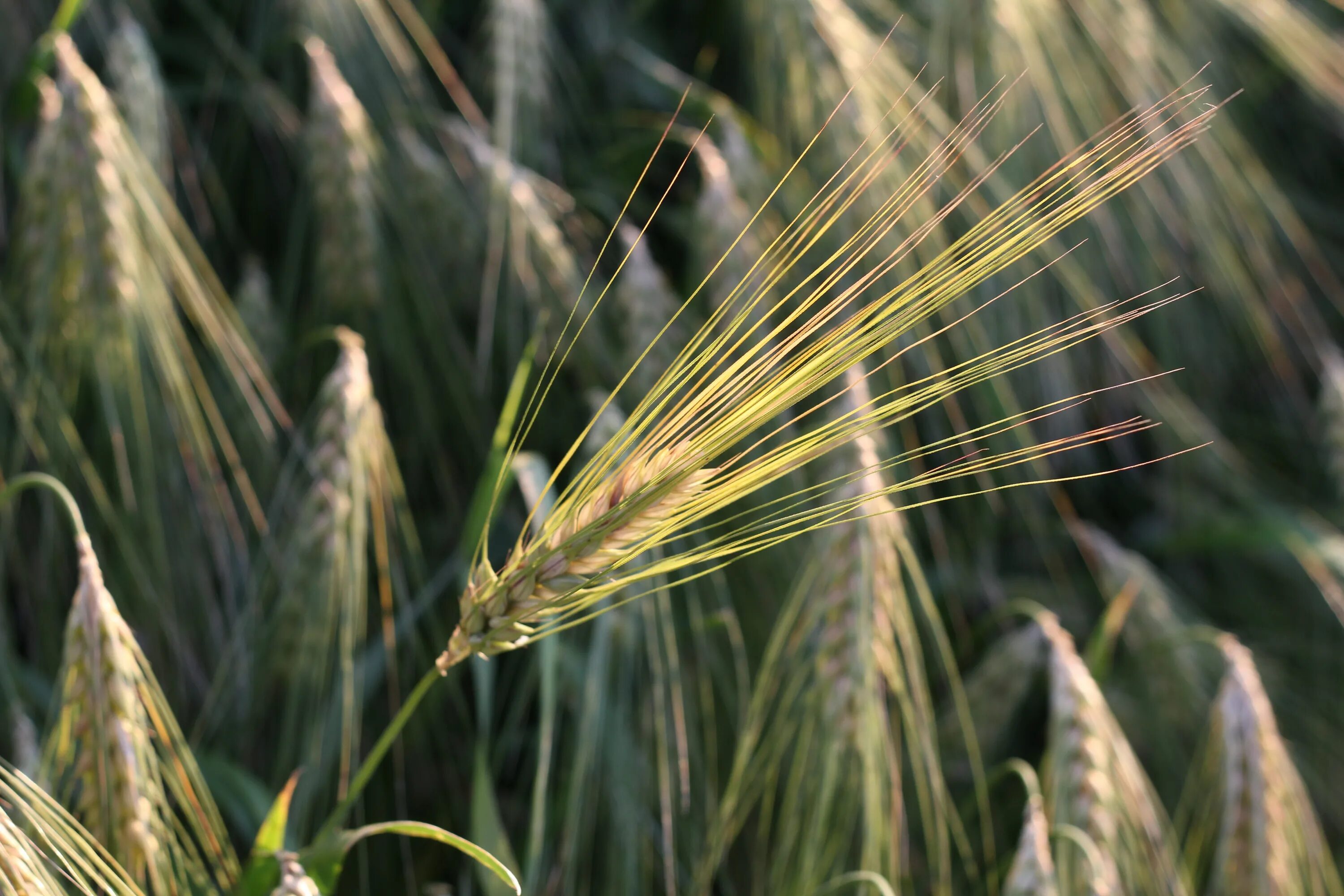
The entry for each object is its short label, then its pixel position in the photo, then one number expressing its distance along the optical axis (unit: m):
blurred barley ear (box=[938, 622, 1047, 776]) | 1.19
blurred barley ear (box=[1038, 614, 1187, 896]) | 1.12
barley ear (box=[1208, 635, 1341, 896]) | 1.14
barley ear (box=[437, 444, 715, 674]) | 0.99
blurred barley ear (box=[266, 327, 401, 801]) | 1.10
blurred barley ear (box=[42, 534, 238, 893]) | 1.03
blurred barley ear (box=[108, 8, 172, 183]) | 1.15
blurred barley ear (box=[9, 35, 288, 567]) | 1.11
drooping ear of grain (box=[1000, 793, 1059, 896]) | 1.08
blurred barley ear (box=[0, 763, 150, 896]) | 0.99
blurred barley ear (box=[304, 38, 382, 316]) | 1.17
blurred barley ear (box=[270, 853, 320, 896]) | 1.01
